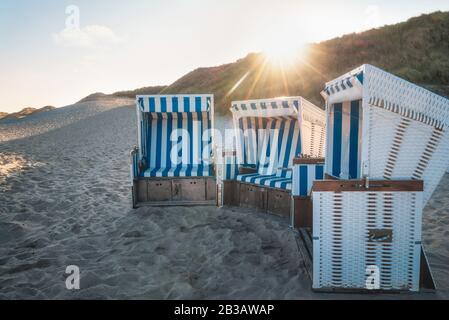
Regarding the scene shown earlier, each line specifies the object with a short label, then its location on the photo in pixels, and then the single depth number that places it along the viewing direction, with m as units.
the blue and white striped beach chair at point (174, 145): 6.25
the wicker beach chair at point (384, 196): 2.96
